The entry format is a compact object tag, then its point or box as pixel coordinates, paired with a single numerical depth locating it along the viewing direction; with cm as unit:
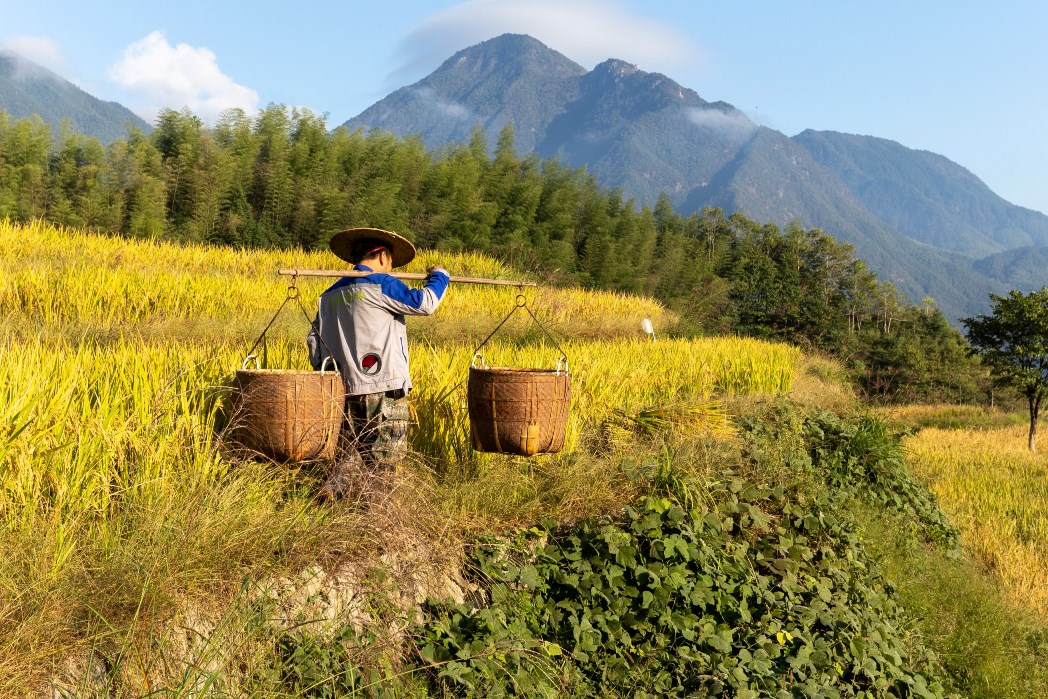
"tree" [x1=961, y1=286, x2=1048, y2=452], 2238
